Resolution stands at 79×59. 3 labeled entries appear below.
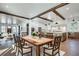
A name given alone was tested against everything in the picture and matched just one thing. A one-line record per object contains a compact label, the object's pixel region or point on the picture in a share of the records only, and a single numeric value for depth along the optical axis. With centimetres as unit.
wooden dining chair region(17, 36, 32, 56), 133
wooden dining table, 123
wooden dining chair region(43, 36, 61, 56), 128
